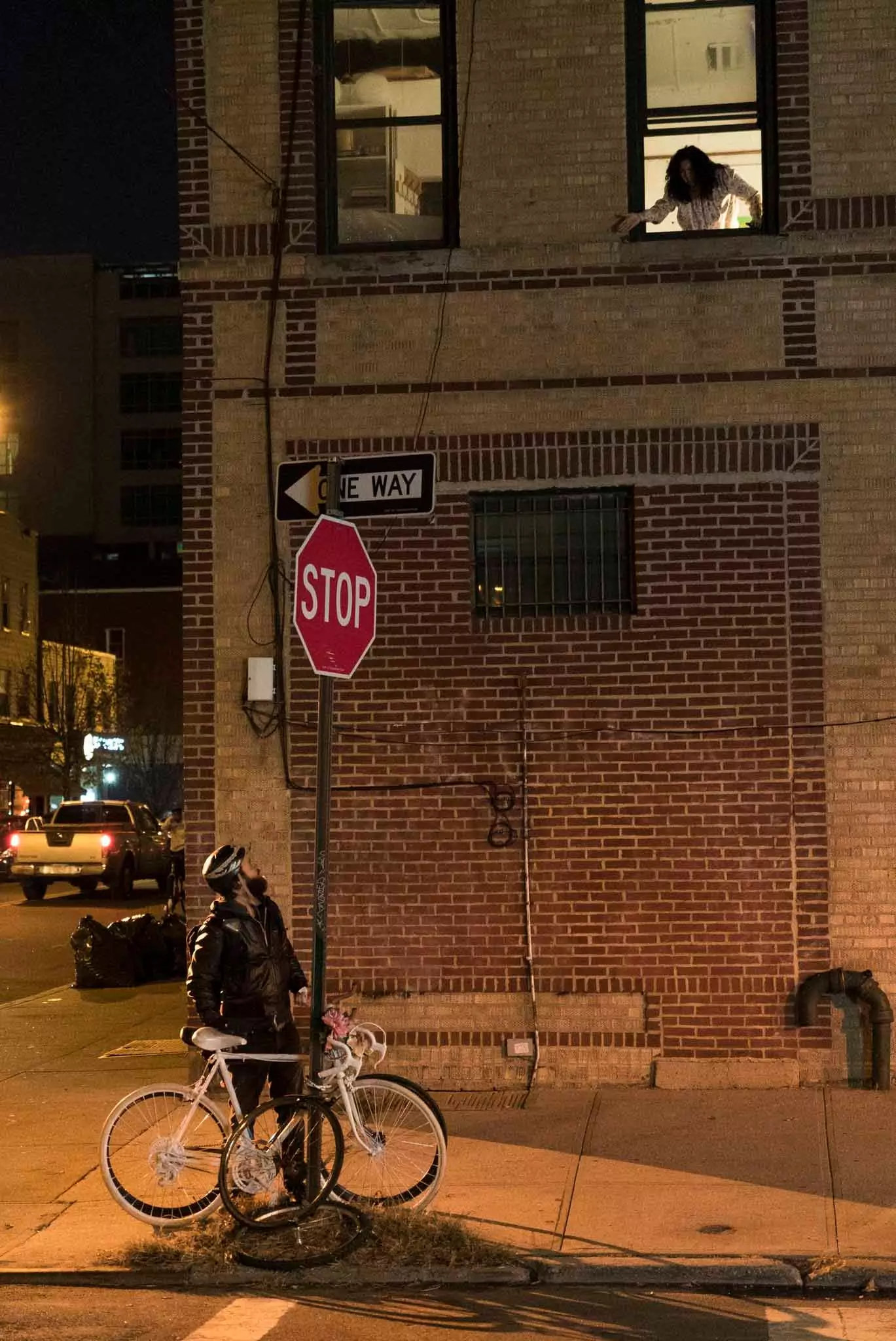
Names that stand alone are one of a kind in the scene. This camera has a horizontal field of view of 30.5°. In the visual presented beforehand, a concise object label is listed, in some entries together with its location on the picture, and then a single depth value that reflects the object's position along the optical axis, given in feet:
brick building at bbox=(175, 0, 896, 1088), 34.88
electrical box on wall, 35.81
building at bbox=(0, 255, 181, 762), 305.53
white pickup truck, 101.76
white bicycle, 24.67
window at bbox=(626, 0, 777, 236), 36.37
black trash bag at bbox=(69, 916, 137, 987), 56.29
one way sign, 26.21
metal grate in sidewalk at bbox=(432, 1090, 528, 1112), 33.68
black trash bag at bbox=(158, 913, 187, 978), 59.06
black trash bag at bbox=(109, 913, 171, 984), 57.47
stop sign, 25.03
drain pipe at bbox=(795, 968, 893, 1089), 33.60
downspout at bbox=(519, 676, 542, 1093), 34.94
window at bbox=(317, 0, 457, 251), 37.17
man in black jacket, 25.66
